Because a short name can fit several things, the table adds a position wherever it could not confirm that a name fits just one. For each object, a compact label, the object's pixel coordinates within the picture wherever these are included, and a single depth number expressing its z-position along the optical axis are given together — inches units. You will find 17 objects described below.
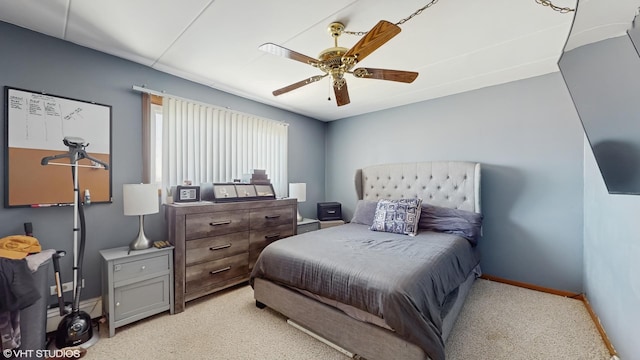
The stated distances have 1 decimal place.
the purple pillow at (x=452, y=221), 108.7
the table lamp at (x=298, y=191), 146.4
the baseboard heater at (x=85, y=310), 78.1
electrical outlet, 79.7
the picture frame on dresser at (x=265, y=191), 126.9
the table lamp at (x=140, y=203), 83.7
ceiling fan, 59.1
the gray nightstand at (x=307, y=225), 143.5
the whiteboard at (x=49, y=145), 74.5
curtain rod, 97.7
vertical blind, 109.5
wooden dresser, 92.9
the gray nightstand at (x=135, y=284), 78.6
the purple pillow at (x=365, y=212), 132.9
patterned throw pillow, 111.4
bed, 58.6
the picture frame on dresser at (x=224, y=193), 111.3
